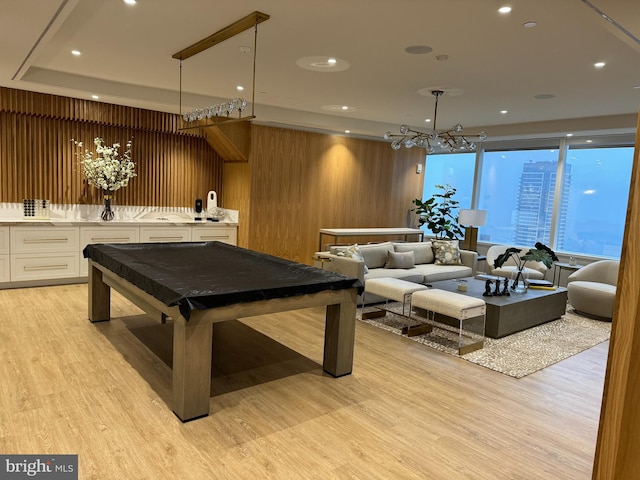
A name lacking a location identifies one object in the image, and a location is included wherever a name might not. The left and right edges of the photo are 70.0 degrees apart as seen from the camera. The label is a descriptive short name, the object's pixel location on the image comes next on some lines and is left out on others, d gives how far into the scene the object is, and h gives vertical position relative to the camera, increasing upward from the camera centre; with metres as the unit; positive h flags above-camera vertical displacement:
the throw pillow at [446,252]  6.99 -0.74
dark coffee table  4.78 -1.09
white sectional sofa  5.55 -0.81
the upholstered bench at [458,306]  4.30 -0.98
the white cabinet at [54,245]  5.82 -0.83
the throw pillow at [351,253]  5.68 -0.68
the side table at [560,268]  6.96 -0.87
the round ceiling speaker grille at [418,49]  3.73 +1.27
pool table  2.81 -0.69
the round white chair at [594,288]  5.66 -0.96
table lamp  7.44 -0.27
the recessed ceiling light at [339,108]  6.66 +1.34
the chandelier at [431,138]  5.24 +0.75
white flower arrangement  6.41 +0.25
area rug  4.09 -1.36
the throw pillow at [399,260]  6.30 -0.80
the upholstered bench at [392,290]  4.82 -0.97
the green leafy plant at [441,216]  8.67 -0.23
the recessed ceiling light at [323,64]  4.23 +1.27
